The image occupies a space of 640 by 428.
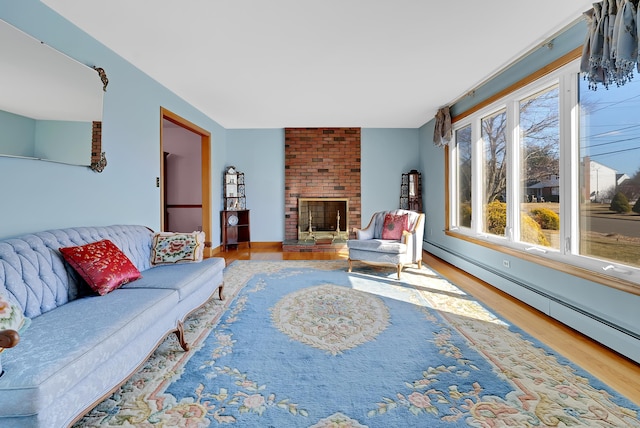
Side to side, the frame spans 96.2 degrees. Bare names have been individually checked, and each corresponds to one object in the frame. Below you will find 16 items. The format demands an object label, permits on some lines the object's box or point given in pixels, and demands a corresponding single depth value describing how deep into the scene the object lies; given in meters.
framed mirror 1.83
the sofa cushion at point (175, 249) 2.70
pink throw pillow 4.21
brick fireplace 6.05
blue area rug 1.38
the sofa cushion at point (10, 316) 1.11
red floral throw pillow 1.85
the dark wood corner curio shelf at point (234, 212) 5.80
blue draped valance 1.77
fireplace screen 6.06
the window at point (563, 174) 2.06
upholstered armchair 3.85
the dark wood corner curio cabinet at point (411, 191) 5.78
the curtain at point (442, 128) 4.54
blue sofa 1.04
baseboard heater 1.91
